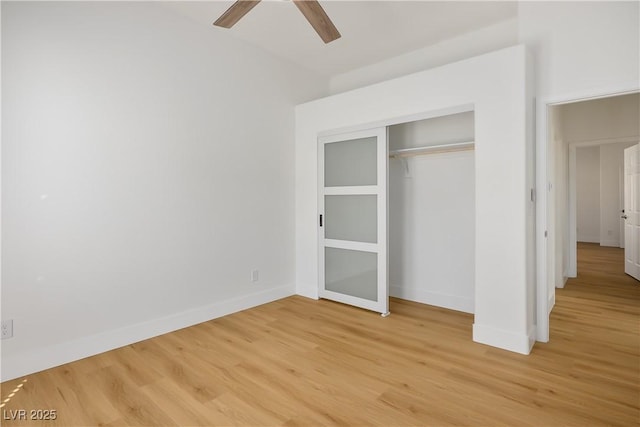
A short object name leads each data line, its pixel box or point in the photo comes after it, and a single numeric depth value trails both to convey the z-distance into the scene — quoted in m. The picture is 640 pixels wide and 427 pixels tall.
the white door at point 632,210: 4.97
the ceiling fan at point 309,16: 2.26
